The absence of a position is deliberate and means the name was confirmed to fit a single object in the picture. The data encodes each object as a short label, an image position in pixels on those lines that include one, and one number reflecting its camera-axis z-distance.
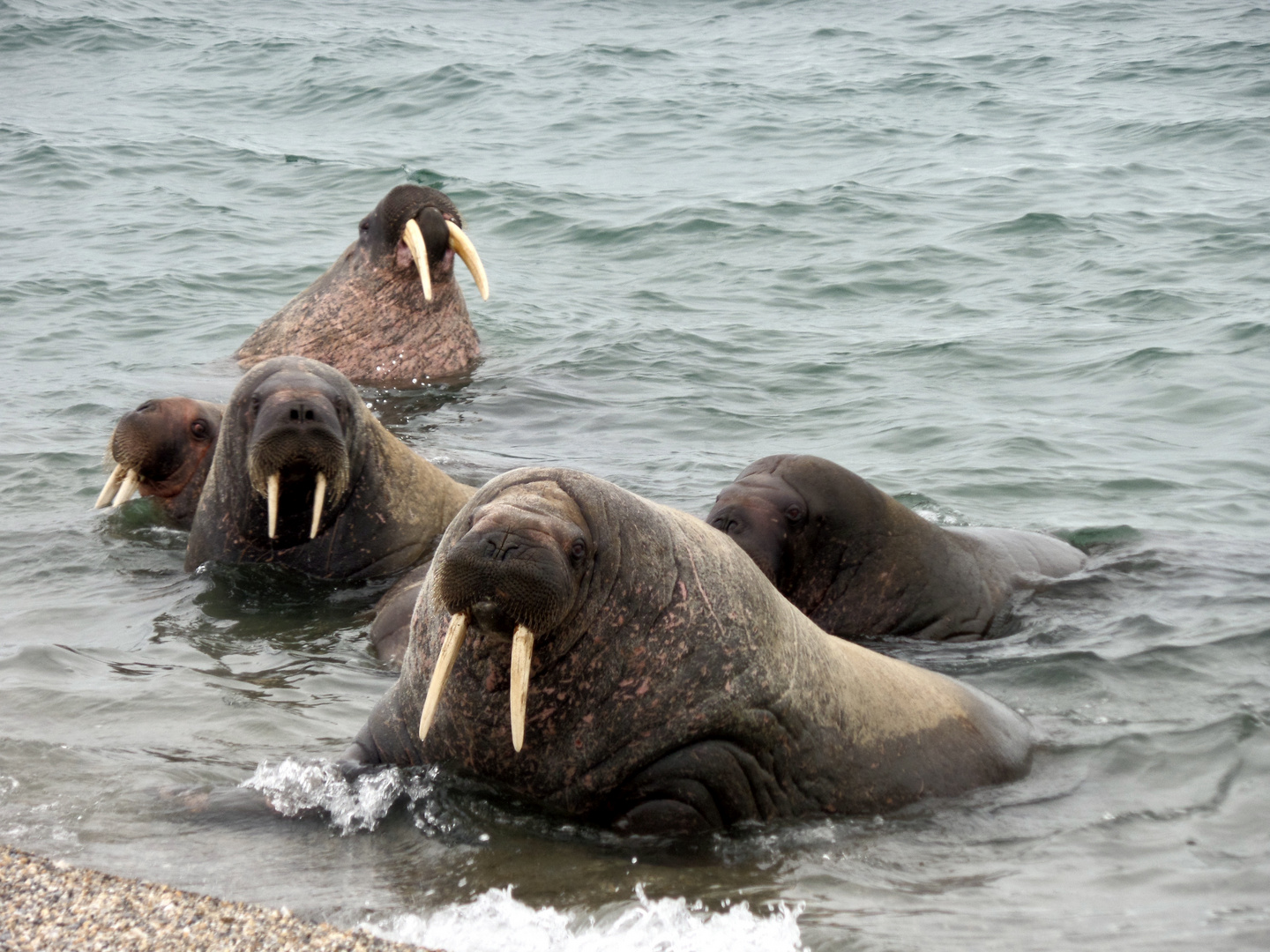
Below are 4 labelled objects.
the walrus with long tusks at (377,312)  22.55
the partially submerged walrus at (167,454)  15.37
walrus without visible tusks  12.73
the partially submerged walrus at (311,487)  13.11
